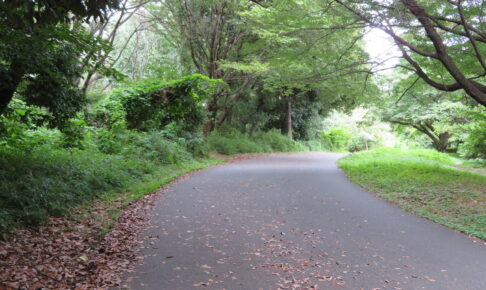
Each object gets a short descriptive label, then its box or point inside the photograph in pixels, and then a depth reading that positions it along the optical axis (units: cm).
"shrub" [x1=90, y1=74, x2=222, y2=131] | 1349
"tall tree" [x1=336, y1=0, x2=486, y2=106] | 916
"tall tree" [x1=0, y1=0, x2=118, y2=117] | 414
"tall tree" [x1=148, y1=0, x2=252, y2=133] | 1864
